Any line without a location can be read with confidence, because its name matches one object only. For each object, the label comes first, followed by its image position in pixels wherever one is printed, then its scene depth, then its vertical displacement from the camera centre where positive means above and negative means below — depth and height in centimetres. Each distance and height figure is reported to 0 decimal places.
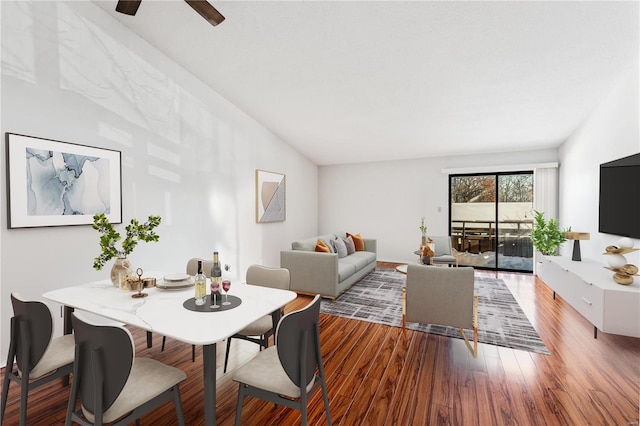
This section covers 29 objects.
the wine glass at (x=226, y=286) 180 -48
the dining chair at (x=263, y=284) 223 -64
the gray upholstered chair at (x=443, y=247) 561 -74
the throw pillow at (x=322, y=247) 452 -60
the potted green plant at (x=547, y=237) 451 -44
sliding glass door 583 -22
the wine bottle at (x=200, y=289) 181 -50
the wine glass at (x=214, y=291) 180 -51
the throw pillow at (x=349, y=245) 555 -70
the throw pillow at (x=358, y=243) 591 -70
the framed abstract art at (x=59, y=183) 250 +23
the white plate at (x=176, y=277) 221 -53
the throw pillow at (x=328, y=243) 481 -60
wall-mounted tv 306 +13
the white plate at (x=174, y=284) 212 -56
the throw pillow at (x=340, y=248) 517 -70
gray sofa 415 -92
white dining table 139 -59
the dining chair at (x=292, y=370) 141 -84
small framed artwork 538 +20
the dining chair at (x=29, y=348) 158 -77
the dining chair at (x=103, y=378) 124 -73
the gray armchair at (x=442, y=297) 265 -81
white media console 258 -84
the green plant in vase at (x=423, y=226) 488 -40
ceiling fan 224 +157
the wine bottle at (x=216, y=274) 189 -43
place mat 172 -59
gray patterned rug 299 -129
